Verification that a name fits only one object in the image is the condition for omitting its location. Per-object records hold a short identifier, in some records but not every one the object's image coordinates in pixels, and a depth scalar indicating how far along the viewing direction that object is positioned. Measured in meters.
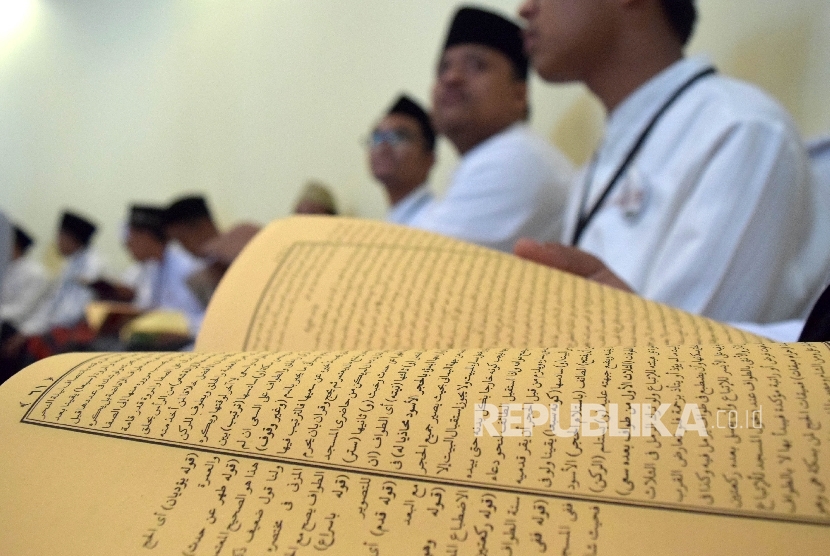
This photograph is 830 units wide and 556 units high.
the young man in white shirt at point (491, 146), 0.76
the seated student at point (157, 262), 1.83
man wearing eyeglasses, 1.20
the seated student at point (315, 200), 1.31
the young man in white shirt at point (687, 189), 0.40
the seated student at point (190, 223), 1.69
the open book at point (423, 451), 0.12
